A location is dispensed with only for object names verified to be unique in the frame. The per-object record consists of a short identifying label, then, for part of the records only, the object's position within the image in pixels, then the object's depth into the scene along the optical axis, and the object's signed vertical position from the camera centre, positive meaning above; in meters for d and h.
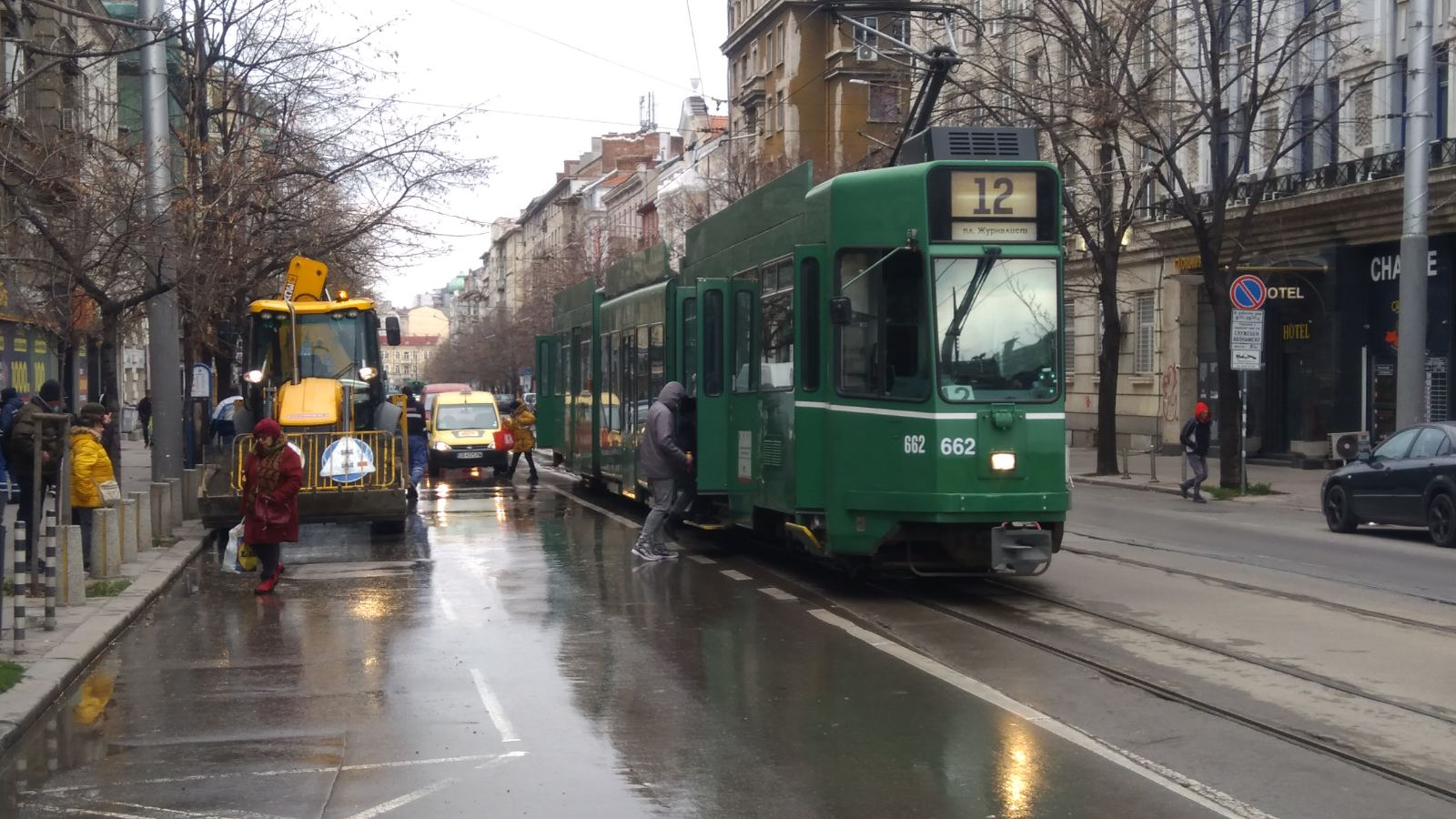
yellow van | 32.41 -1.16
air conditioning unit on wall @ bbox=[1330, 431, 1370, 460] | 22.14 -1.11
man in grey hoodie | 15.98 -0.87
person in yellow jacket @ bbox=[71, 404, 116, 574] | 14.43 -0.79
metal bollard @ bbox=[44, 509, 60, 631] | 11.31 -1.34
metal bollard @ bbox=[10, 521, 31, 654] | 10.28 -1.40
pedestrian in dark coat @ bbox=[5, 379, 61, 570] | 13.75 -0.66
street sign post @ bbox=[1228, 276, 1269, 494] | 26.00 +0.75
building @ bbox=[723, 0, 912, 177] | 61.31 +11.83
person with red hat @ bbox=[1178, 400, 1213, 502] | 26.70 -1.25
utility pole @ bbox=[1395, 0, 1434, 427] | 24.36 +1.97
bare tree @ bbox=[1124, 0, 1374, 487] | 26.64 +5.09
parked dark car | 19.11 -1.52
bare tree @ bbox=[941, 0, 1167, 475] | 26.69 +4.80
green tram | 12.20 +0.08
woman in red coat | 14.17 -1.07
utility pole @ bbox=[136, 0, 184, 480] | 18.19 +0.92
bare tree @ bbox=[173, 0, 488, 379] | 21.89 +3.07
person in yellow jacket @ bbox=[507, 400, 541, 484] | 31.55 -1.04
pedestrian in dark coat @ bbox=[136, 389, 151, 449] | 40.12 -0.94
